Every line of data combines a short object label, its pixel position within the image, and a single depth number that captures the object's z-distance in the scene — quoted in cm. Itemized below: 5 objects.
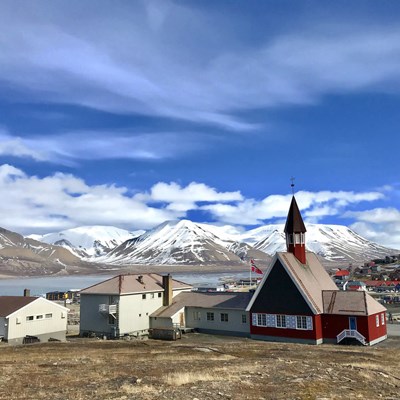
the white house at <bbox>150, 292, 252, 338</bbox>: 5506
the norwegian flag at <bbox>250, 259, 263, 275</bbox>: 6818
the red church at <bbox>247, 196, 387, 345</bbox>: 4831
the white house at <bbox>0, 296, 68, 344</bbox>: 5634
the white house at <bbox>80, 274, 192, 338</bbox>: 5741
